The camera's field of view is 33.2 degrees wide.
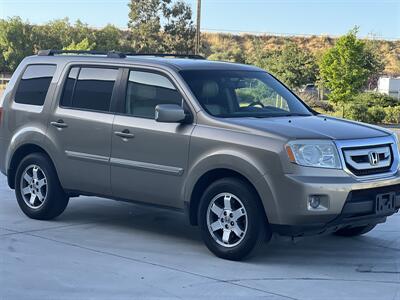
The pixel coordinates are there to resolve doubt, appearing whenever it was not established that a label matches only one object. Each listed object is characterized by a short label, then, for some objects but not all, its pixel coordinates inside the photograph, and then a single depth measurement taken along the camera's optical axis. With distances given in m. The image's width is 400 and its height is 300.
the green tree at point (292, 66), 43.31
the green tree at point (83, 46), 43.86
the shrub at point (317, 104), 33.05
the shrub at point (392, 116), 29.64
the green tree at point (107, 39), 56.03
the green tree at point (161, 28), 61.72
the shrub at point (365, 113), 29.06
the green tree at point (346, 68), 32.97
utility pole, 33.72
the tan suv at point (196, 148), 5.81
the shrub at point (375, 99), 31.24
